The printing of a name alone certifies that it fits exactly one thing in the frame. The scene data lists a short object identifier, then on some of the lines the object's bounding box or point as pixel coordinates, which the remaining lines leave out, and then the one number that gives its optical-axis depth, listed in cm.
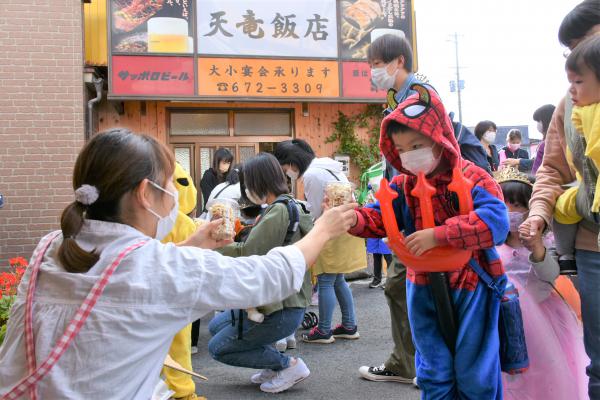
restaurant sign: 908
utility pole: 3578
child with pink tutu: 275
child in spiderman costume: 223
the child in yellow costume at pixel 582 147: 205
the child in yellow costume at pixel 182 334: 323
